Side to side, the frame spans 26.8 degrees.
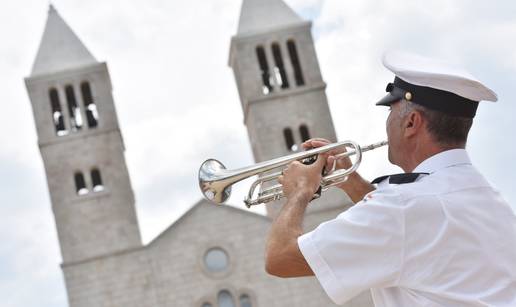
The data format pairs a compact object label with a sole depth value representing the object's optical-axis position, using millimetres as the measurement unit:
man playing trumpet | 2889
